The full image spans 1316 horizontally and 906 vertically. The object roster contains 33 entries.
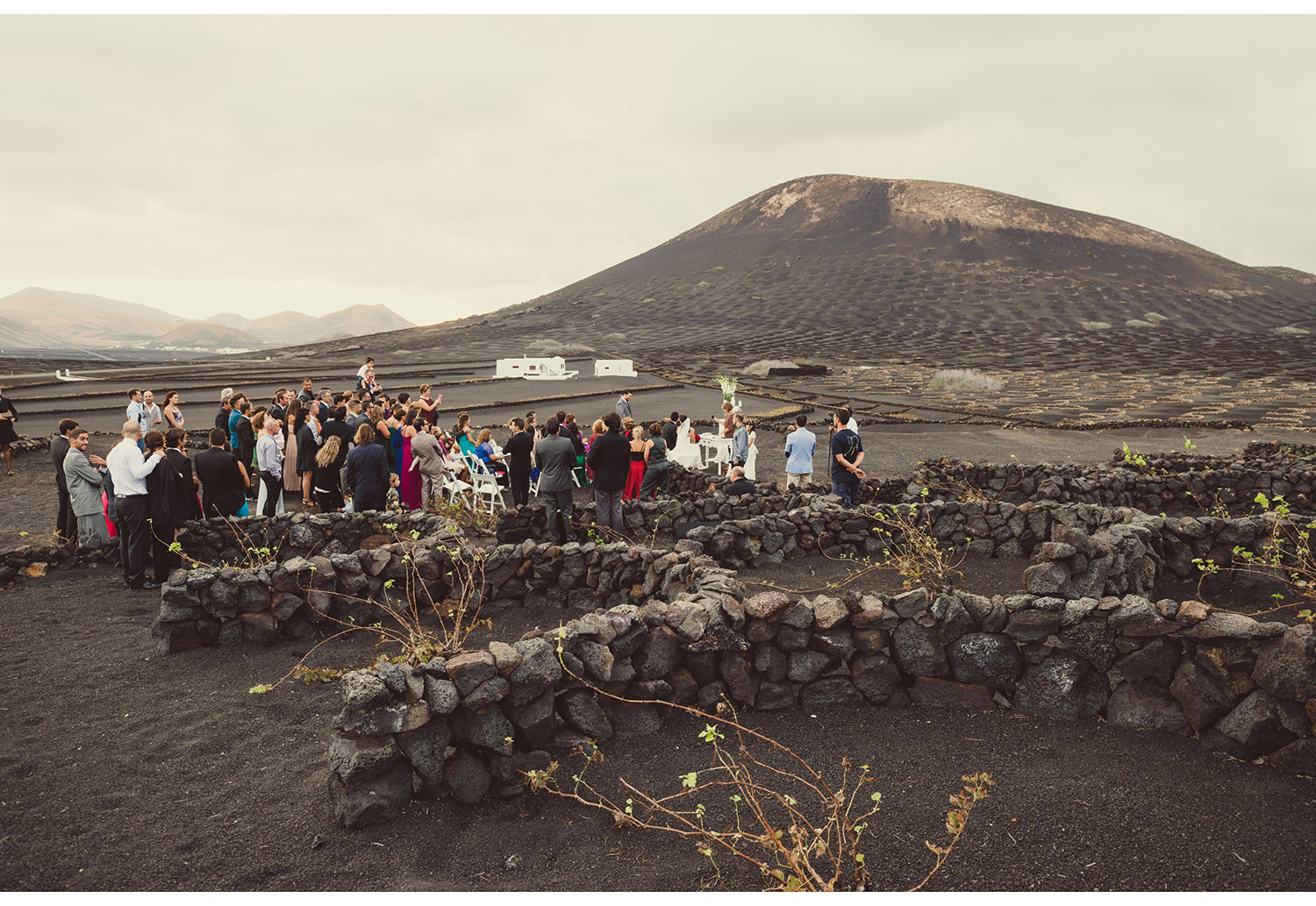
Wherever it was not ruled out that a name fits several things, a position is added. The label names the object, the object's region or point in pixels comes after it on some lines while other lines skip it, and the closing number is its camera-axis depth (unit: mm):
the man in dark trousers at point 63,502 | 9609
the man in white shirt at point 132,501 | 7836
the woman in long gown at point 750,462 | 13400
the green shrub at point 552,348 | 64500
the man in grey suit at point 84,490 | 9000
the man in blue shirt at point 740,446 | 12875
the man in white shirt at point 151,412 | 13211
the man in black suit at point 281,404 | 12781
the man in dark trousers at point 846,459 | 10711
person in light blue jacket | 11523
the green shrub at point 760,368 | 45625
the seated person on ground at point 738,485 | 11167
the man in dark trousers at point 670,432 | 13852
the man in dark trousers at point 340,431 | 10266
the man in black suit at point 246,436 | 11820
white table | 15391
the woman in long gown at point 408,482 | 11258
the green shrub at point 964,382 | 36469
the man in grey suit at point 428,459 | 10867
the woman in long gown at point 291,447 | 10953
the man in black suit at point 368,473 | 9711
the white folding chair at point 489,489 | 11812
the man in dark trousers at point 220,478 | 8922
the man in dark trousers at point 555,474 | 9266
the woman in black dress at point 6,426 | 14695
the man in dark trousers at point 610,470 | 9195
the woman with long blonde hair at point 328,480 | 10023
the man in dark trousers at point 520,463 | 10875
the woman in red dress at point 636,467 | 11586
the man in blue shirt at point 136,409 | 12973
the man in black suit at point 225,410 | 11797
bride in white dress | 14866
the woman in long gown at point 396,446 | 11496
